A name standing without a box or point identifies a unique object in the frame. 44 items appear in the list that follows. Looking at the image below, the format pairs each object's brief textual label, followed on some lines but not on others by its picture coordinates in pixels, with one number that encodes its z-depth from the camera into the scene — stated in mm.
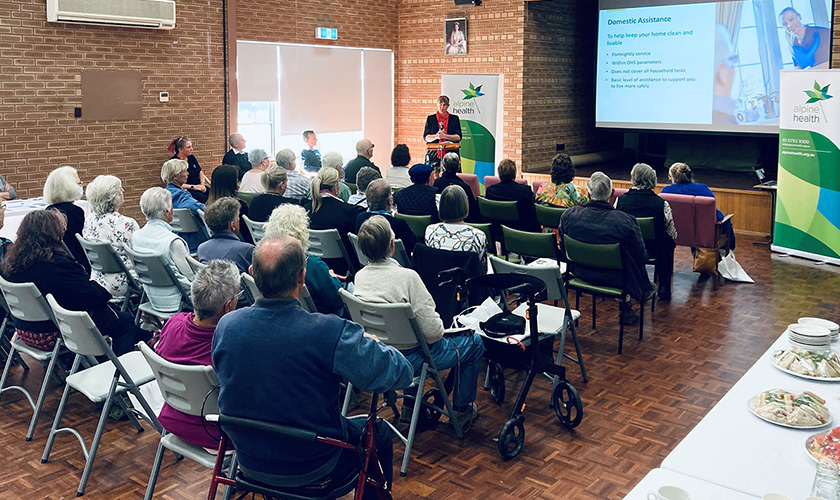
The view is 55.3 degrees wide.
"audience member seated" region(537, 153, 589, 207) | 6969
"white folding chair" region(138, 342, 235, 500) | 2934
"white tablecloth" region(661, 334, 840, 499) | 2244
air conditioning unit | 8882
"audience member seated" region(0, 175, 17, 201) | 7762
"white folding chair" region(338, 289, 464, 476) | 3756
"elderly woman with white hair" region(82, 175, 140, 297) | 5316
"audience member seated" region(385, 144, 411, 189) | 8445
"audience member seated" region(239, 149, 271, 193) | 8070
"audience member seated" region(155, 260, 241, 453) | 3168
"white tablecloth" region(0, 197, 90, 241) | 6527
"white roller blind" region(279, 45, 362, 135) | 11789
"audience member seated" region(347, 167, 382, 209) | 6926
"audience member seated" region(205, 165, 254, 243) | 6578
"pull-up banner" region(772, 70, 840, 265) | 8281
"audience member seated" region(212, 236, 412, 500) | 2596
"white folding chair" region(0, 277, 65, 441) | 4105
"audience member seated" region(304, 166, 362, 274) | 5902
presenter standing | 11508
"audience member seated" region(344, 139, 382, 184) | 9047
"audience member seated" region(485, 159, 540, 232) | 7078
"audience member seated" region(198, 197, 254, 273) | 4641
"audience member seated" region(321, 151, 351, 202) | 8195
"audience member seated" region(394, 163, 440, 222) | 6559
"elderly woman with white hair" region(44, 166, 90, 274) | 5605
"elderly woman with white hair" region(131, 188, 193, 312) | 4992
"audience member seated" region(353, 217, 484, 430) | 3855
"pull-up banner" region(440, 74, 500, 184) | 12320
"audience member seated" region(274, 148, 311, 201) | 7711
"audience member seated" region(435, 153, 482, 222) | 7363
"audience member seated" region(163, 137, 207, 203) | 9531
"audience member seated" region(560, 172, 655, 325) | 5480
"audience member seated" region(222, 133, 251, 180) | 9977
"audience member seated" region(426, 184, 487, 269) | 4902
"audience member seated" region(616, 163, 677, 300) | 6648
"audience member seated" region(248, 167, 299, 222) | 6258
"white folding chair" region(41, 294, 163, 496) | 3652
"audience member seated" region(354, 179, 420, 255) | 5461
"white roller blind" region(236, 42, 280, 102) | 11141
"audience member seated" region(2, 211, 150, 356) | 4250
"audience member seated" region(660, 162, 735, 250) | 7676
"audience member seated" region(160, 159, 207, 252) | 6867
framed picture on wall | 12547
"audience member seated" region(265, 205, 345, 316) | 4180
